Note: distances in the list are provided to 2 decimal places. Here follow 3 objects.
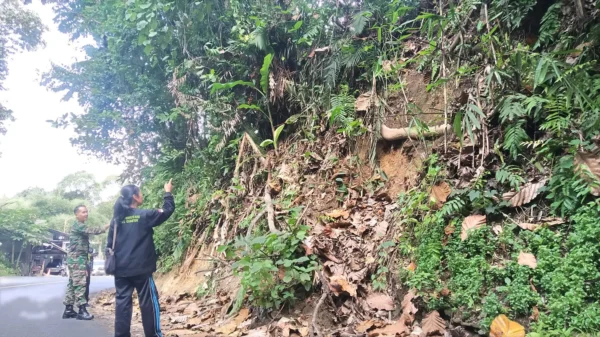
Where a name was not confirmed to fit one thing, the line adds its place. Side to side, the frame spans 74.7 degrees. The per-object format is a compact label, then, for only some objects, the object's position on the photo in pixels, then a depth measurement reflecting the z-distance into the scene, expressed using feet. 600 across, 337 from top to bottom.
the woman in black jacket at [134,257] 12.98
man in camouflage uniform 19.85
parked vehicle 94.92
